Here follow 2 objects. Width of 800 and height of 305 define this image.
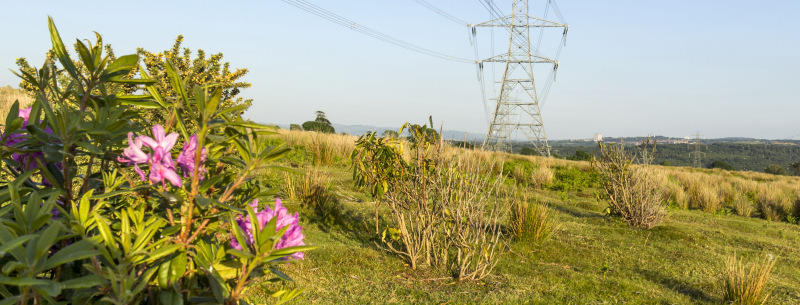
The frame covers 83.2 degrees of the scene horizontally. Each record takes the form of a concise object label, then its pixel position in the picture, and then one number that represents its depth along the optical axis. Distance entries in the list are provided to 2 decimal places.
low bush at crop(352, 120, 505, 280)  3.44
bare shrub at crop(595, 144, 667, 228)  5.93
